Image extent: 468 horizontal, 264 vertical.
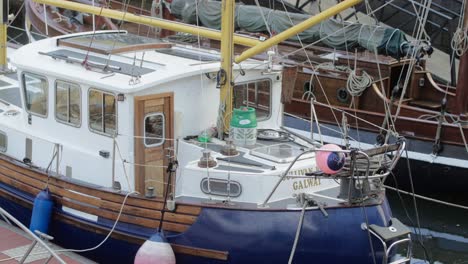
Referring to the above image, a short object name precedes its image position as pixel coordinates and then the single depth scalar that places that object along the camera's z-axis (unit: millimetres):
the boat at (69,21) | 21438
